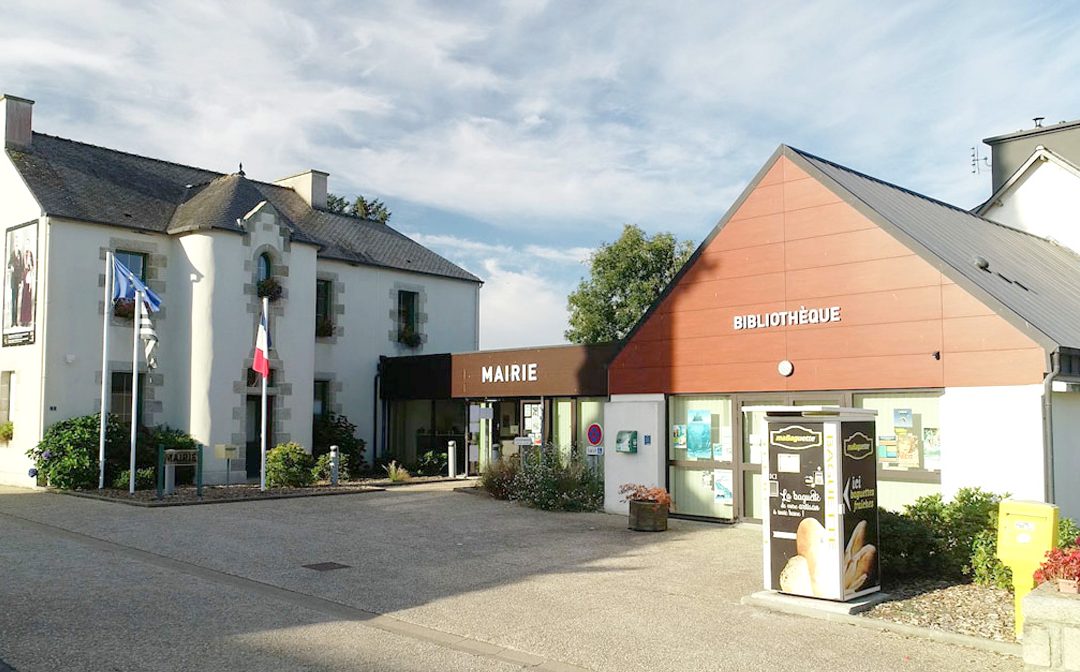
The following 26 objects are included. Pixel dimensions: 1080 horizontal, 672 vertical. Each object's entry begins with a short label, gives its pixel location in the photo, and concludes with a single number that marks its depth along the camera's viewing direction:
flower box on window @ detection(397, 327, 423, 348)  27.28
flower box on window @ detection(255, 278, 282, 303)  22.19
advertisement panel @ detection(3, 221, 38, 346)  20.30
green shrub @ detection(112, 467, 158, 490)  18.92
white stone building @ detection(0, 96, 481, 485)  20.12
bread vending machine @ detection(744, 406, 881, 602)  8.84
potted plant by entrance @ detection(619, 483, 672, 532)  13.81
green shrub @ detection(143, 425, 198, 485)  19.86
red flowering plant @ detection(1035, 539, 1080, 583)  6.81
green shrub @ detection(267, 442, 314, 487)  20.33
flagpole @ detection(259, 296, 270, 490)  19.09
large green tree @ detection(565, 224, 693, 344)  33.75
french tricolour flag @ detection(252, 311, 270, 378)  19.55
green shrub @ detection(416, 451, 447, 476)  24.36
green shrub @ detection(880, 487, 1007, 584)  9.74
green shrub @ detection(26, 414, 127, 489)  18.78
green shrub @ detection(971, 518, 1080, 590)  9.05
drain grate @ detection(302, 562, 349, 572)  10.65
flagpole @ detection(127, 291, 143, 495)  18.12
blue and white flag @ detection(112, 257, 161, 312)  19.00
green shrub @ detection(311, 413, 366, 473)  23.84
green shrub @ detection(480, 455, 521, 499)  18.16
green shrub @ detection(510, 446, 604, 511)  16.59
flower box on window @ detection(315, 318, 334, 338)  24.91
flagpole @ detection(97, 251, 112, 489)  18.83
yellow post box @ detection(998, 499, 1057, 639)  7.70
